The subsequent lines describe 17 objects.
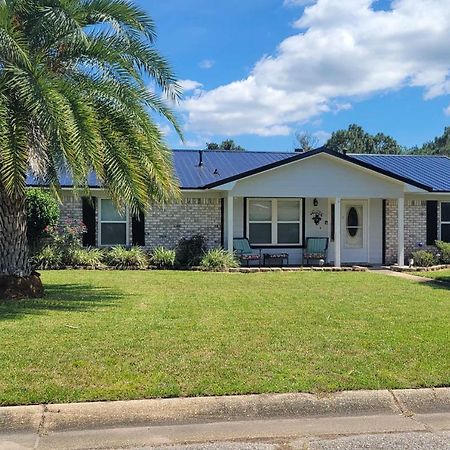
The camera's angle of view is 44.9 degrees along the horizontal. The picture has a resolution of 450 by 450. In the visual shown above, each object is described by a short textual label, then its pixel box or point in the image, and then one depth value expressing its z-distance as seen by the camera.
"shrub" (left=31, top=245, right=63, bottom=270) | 16.17
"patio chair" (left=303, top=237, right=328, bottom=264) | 18.81
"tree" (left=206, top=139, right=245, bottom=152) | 60.34
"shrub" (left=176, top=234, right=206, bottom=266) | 16.97
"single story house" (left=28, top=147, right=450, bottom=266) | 17.80
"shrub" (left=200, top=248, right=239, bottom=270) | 16.38
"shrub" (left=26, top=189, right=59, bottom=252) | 16.28
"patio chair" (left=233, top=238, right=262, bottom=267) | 17.94
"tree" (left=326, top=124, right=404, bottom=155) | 64.50
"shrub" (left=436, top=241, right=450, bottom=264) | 18.72
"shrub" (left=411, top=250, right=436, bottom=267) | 18.09
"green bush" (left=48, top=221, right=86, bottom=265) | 16.56
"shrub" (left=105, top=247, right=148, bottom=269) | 16.70
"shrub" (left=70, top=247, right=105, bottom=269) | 16.41
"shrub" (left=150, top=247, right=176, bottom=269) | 16.92
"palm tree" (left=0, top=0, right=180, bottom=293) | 8.24
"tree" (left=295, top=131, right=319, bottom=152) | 61.27
